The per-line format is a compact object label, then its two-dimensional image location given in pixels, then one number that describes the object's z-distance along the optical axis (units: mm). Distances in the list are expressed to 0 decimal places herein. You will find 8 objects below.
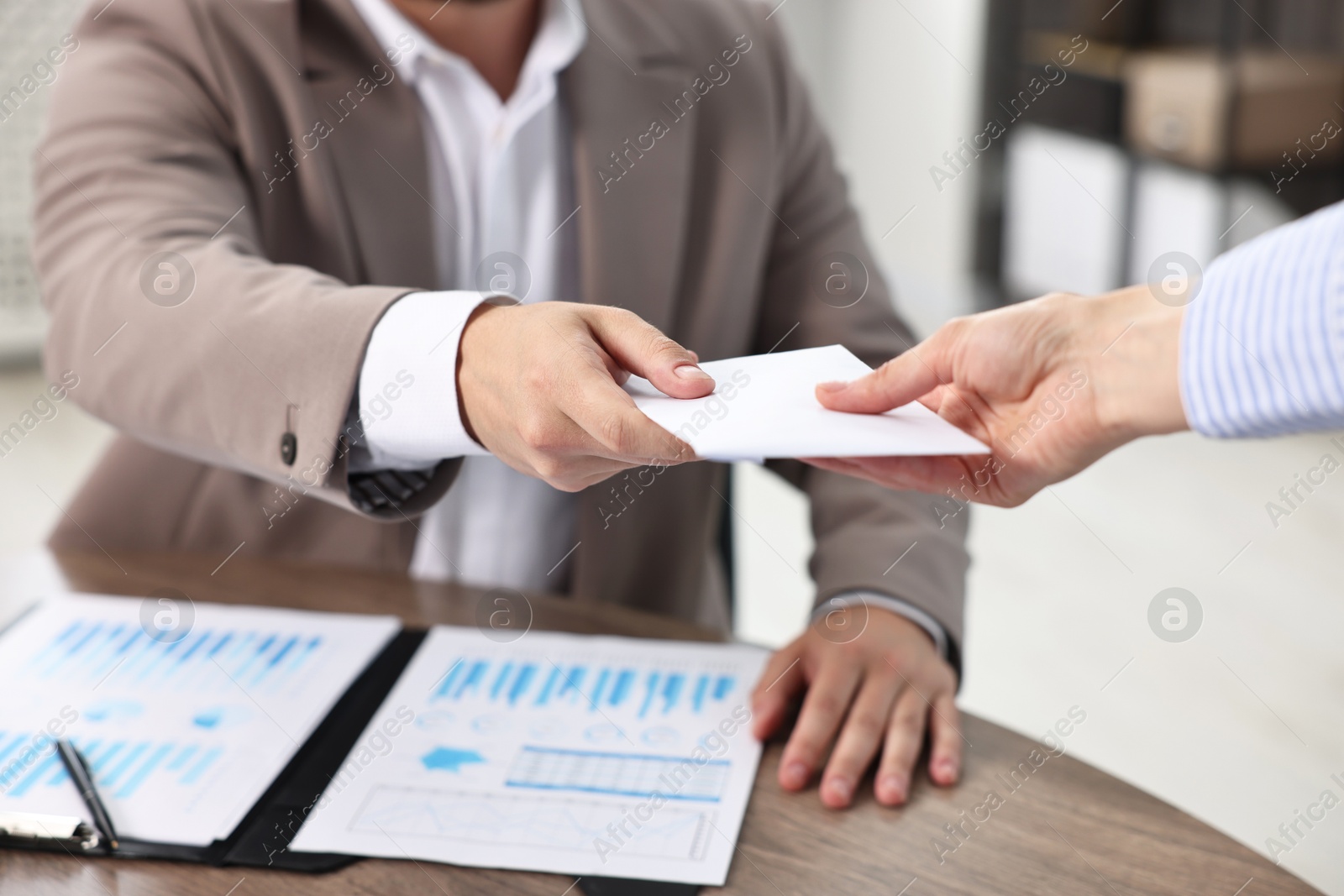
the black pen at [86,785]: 764
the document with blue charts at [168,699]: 810
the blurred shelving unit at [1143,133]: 3410
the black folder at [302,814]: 740
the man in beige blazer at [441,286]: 846
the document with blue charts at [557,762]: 760
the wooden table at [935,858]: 725
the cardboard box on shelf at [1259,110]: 3391
